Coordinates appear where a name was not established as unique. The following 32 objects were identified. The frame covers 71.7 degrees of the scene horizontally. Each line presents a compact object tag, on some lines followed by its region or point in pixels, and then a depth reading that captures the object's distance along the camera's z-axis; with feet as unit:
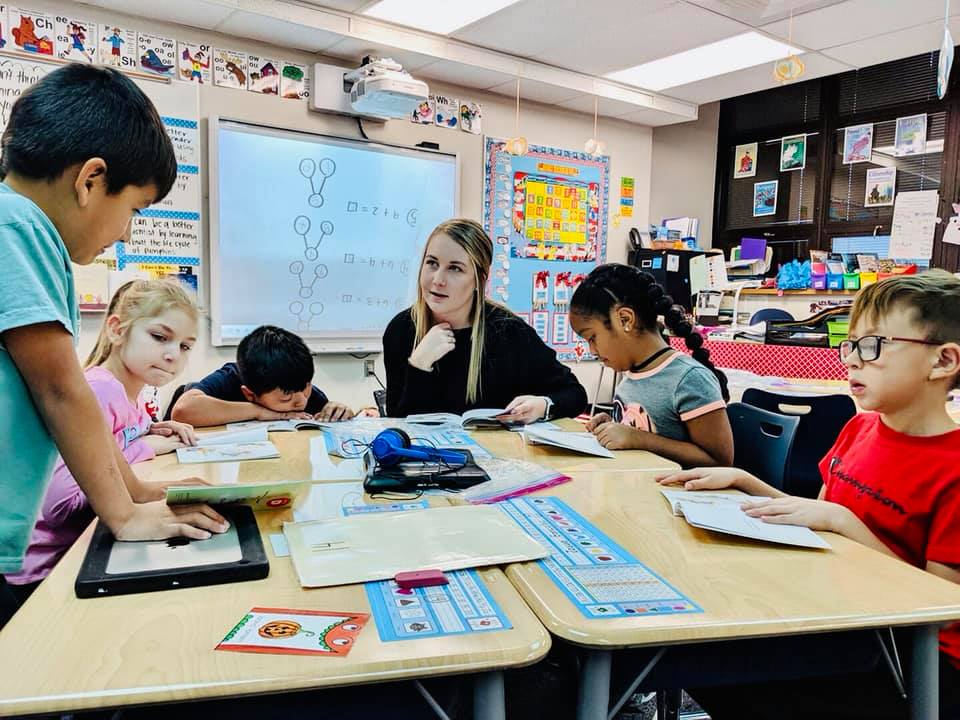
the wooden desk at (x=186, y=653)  1.82
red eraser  2.48
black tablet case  2.37
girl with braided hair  5.32
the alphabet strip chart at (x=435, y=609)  2.18
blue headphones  4.01
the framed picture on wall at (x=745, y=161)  18.01
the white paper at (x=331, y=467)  4.16
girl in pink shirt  4.34
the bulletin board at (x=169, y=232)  10.22
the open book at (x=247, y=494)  2.89
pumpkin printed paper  2.04
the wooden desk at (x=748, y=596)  2.28
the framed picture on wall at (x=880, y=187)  15.25
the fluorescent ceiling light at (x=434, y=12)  10.55
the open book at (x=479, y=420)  5.74
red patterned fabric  10.49
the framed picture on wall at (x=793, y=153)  16.92
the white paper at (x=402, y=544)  2.63
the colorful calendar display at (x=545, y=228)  14.39
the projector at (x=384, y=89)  11.04
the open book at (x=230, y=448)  4.52
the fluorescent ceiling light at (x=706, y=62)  12.10
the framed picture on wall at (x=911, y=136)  14.70
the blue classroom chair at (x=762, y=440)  6.00
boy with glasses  3.16
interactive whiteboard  11.28
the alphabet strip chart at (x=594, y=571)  2.42
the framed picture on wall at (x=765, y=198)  17.61
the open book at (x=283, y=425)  5.69
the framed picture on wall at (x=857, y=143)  15.60
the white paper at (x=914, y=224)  14.40
